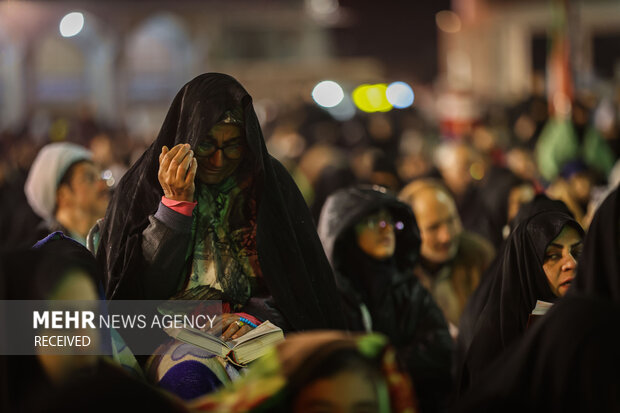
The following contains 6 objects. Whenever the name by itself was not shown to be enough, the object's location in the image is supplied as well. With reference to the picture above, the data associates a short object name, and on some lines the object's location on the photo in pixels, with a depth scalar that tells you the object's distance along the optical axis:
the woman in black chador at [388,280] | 12.16
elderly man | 14.75
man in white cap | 12.86
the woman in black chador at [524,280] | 9.57
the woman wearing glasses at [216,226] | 8.99
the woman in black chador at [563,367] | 6.43
